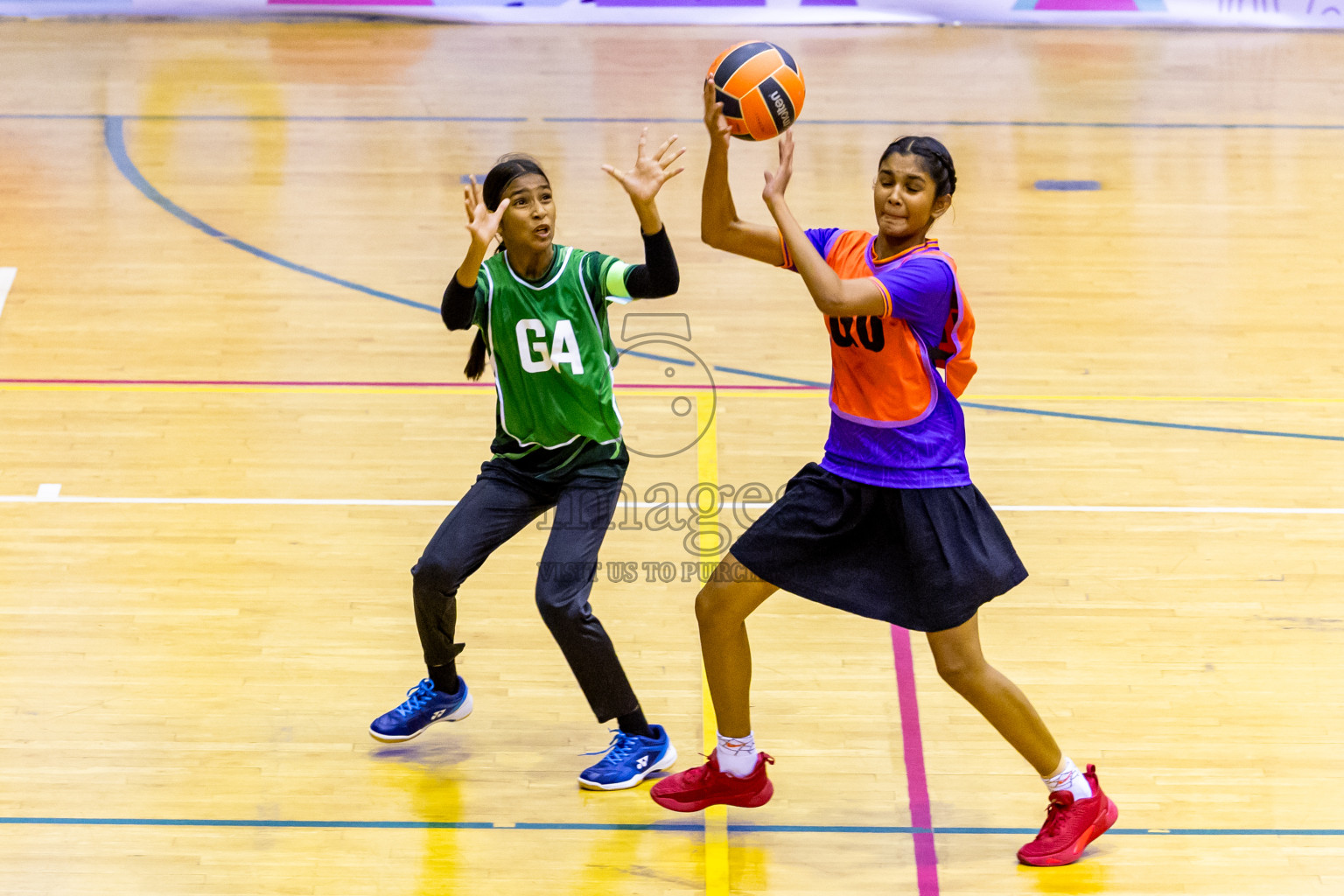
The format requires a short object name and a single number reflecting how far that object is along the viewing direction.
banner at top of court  24.30
